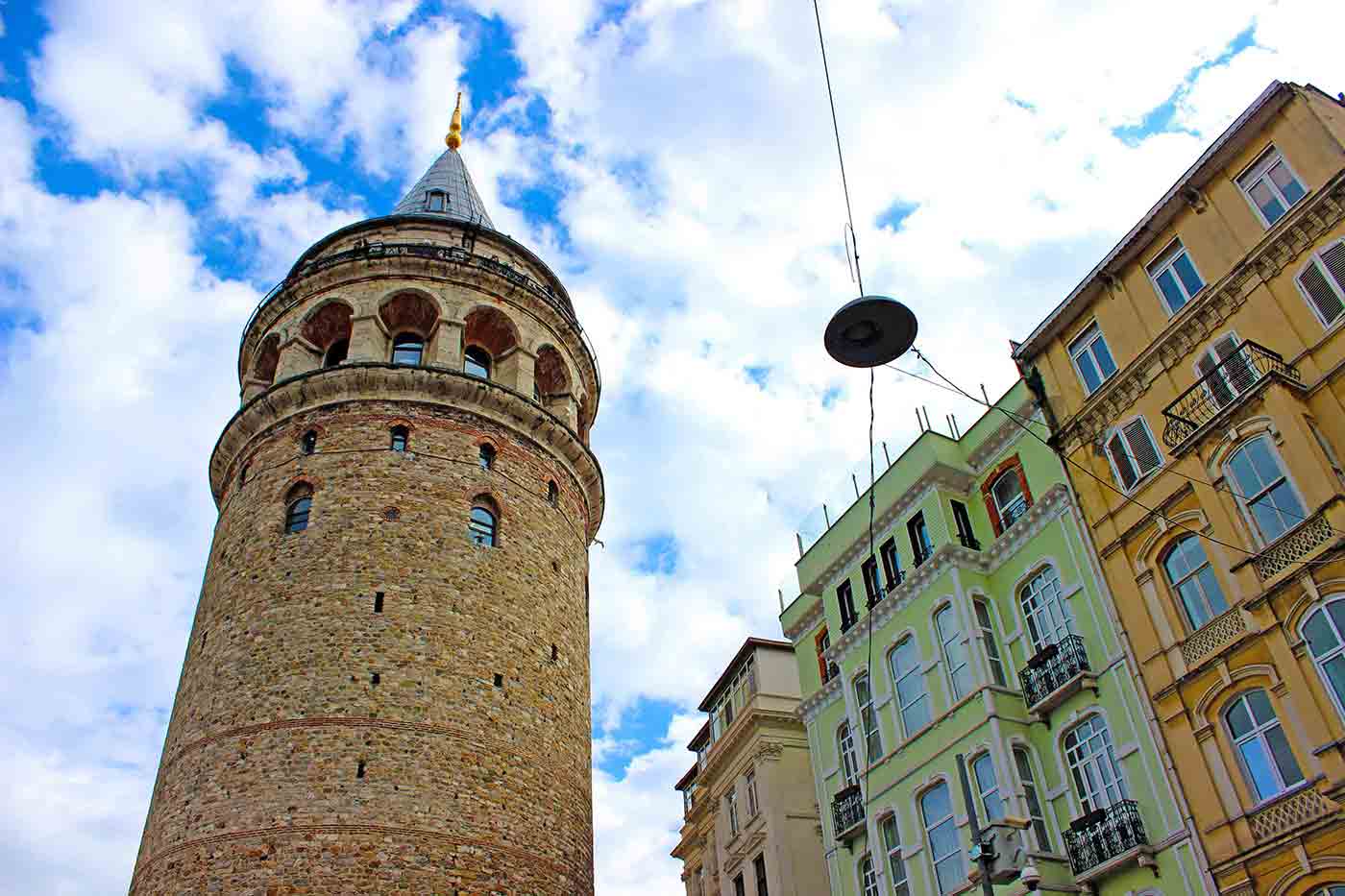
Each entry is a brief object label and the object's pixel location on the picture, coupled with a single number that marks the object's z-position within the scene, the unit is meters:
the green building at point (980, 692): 17.27
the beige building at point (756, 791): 26.98
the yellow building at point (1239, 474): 14.99
